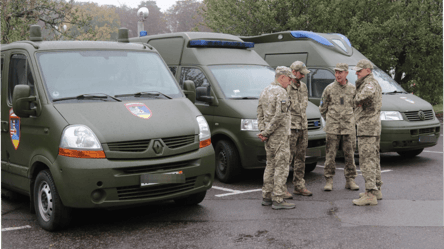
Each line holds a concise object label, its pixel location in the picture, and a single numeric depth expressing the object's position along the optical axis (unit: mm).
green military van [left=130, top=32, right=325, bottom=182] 7527
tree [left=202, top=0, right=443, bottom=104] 16375
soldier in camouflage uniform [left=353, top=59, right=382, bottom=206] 6449
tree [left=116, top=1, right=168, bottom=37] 73250
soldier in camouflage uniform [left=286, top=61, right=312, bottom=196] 6840
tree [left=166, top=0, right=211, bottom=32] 65556
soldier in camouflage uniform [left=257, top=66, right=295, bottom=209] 6086
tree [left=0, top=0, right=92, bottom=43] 11820
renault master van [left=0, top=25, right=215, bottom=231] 4992
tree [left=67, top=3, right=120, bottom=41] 71062
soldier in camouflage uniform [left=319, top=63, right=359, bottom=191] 7109
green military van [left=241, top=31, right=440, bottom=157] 9250
